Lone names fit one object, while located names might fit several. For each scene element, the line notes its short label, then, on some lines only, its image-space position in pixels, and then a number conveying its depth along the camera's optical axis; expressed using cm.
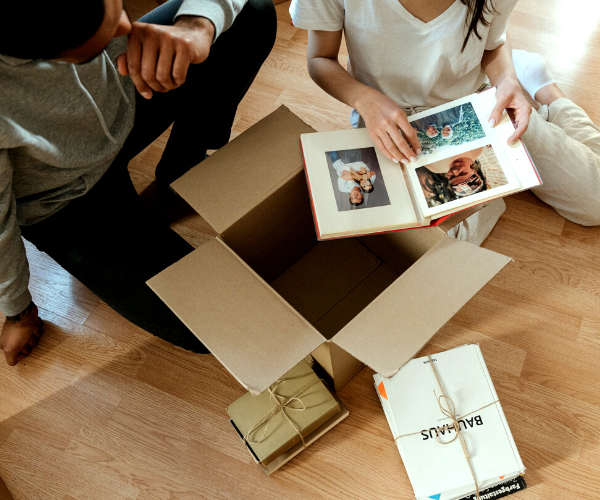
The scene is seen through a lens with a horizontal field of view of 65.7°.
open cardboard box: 59
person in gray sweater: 49
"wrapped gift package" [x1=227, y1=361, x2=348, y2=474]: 85
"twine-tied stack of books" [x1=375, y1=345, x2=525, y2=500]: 84
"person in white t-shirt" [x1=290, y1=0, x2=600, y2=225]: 75
